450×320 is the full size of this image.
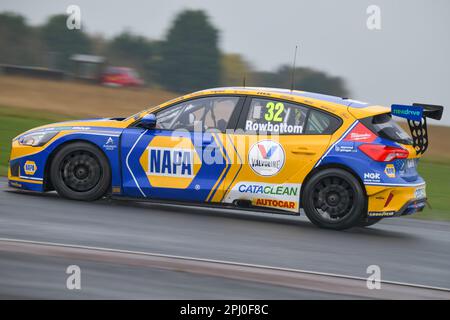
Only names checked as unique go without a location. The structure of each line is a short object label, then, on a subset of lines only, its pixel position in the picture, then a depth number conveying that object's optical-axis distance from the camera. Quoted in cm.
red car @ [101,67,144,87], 8825
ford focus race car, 1797
